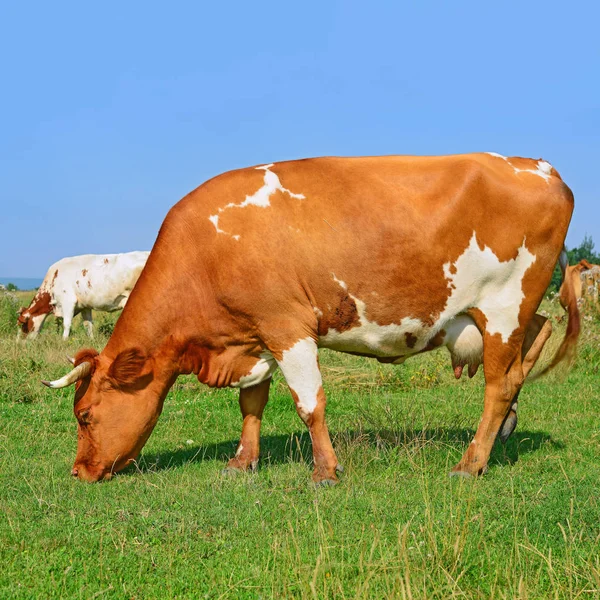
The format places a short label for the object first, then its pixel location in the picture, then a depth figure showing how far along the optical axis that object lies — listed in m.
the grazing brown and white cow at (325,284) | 6.37
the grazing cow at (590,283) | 14.85
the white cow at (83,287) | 19.42
